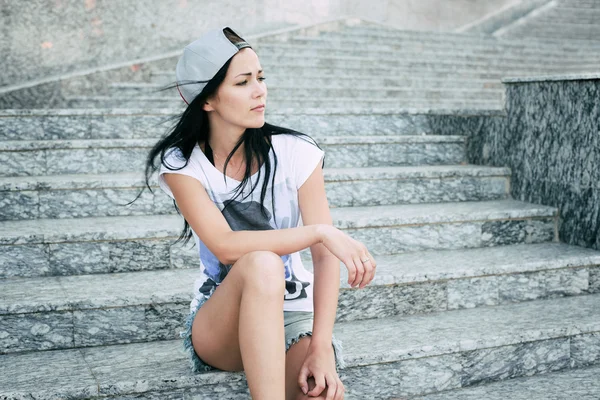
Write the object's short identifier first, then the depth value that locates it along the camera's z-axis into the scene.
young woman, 1.90
